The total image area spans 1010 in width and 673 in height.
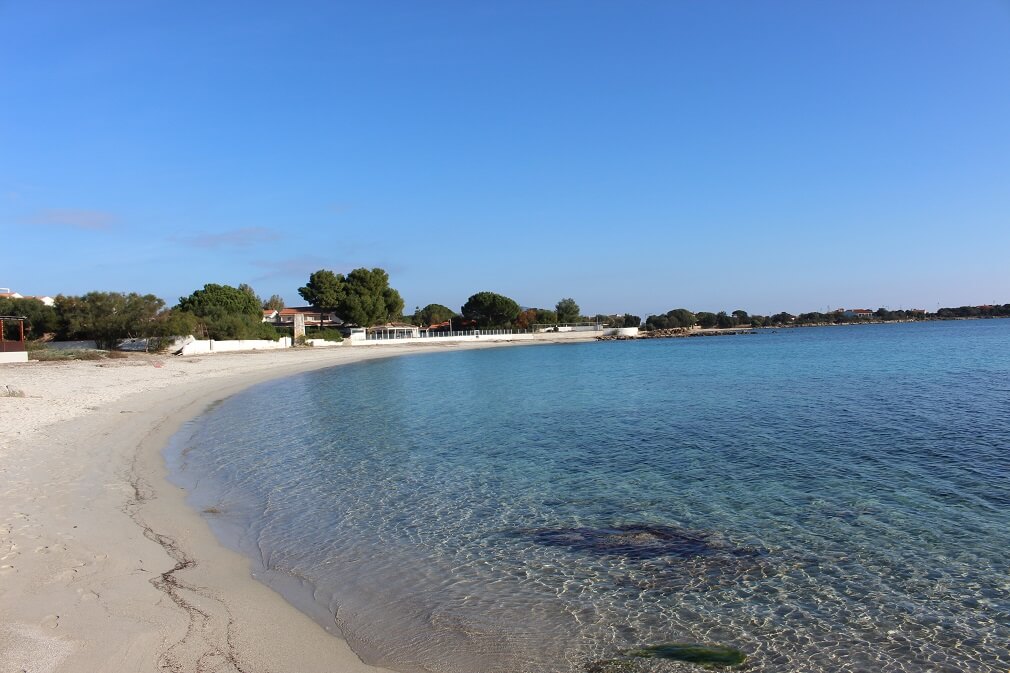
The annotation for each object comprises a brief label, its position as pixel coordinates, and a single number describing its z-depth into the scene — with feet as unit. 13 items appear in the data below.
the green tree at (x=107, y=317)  143.84
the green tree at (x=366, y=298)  282.15
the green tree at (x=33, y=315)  152.59
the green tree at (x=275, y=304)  432.25
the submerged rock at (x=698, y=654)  16.84
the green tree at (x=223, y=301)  225.76
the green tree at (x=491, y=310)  375.04
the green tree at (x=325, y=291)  285.43
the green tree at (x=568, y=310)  471.21
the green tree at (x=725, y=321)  615.98
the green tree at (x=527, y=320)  389.54
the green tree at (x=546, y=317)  426.92
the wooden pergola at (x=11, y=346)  111.65
